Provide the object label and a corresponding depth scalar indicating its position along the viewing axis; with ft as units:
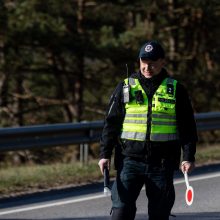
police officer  29.86
